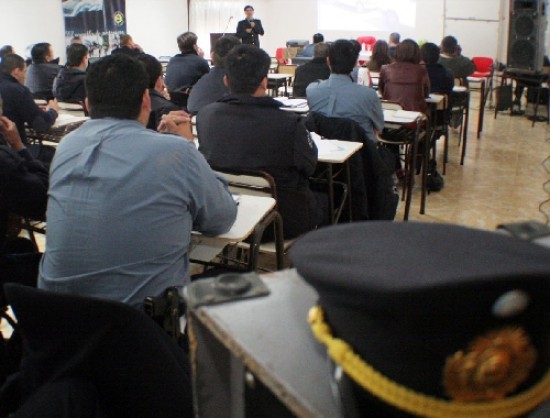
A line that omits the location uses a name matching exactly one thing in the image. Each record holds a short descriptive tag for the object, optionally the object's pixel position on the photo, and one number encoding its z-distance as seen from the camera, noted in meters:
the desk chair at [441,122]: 5.21
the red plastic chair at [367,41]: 11.56
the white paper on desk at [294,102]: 4.21
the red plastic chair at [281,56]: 9.94
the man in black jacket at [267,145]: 2.59
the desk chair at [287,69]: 9.01
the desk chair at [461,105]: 5.73
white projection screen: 11.73
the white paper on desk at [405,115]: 4.10
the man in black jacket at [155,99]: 3.31
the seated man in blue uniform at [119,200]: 1.55
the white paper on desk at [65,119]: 4.14
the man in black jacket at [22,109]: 3.89
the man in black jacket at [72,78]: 5.17
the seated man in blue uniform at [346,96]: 3.68
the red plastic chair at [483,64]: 10.16
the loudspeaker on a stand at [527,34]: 7.78
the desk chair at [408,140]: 4.07
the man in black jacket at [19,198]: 1.96
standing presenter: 10.34
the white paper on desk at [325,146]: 3.01
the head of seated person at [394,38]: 9.21
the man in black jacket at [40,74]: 5.95
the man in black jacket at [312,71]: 5.43
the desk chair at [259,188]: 2.41
